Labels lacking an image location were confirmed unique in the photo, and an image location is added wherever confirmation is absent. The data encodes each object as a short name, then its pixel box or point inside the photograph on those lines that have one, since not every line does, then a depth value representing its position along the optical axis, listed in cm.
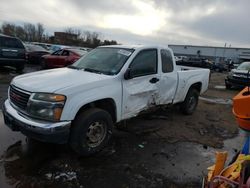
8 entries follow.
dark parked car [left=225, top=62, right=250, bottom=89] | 996
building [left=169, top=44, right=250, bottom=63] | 4676
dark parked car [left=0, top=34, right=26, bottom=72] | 906
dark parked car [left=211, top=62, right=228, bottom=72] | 2464
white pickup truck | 264
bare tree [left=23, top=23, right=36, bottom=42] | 4911
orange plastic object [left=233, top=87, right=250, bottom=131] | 176
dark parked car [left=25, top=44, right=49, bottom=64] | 1293
